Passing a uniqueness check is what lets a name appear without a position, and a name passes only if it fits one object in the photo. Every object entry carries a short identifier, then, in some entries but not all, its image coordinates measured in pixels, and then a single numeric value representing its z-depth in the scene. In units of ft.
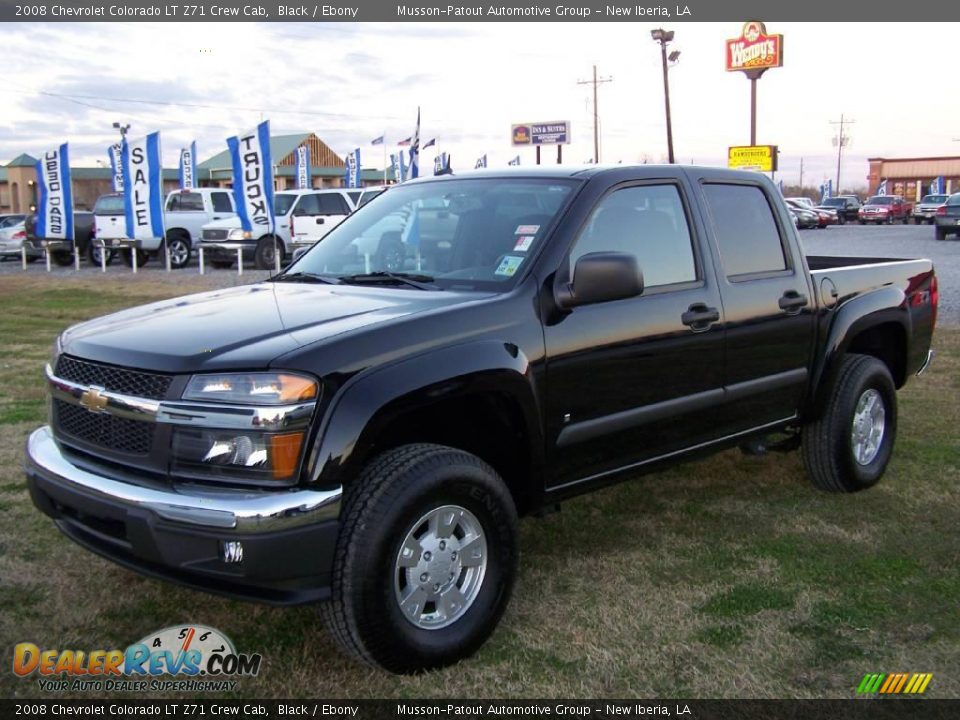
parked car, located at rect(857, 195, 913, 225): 160.35
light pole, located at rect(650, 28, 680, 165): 131.03
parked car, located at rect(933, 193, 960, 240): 96.84
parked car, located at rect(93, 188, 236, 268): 74.08
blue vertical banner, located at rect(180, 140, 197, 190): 133.48
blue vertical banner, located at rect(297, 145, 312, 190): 147.64
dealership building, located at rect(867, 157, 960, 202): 278.60
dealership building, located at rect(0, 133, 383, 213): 235.61
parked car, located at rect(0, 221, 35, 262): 91.76
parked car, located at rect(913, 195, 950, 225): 148.02
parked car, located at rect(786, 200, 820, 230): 140.46
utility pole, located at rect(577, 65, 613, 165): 182.19
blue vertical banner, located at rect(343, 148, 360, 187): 150.20
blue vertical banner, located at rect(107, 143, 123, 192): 95.40
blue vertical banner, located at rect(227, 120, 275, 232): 64.13
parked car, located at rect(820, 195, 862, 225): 168.76
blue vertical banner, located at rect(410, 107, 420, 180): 96.11
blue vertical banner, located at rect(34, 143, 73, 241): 78.12
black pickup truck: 9.57
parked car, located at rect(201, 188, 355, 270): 67.87
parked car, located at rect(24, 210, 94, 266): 82.17
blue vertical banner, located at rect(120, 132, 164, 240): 70.08
